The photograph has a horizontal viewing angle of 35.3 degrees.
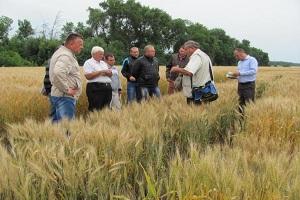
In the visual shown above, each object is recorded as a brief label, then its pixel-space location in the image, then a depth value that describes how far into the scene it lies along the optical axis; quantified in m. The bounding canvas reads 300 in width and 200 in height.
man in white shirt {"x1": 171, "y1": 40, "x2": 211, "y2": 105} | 6.70
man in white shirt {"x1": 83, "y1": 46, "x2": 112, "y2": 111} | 7.96
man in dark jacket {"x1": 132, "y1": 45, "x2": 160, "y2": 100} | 9.34
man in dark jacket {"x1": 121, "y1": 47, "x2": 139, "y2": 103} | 9.85
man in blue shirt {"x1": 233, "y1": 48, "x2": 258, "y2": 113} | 10.02
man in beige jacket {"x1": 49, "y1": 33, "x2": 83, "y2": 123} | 6.47
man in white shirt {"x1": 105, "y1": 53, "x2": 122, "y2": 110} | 9.03
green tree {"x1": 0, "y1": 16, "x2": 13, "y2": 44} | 65.69
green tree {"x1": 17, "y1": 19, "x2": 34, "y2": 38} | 73.00
